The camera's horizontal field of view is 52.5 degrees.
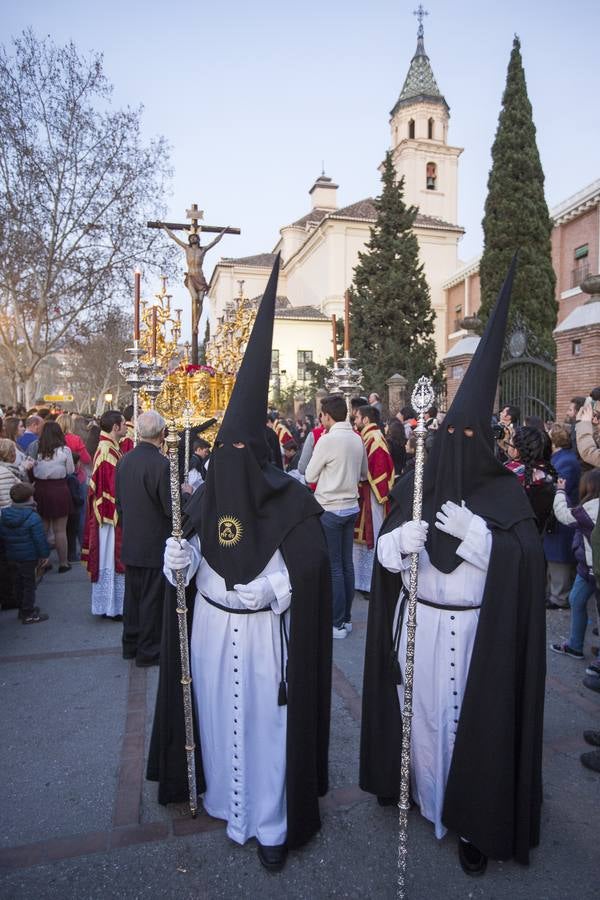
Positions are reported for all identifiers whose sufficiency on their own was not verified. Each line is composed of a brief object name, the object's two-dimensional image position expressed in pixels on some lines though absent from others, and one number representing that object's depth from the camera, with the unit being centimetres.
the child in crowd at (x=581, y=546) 471
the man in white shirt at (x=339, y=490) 561
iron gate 1205
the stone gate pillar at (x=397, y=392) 1633
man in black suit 491
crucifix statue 1172
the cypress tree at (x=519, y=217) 2100
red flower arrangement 1035
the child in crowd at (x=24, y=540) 591
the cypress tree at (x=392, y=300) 2552
